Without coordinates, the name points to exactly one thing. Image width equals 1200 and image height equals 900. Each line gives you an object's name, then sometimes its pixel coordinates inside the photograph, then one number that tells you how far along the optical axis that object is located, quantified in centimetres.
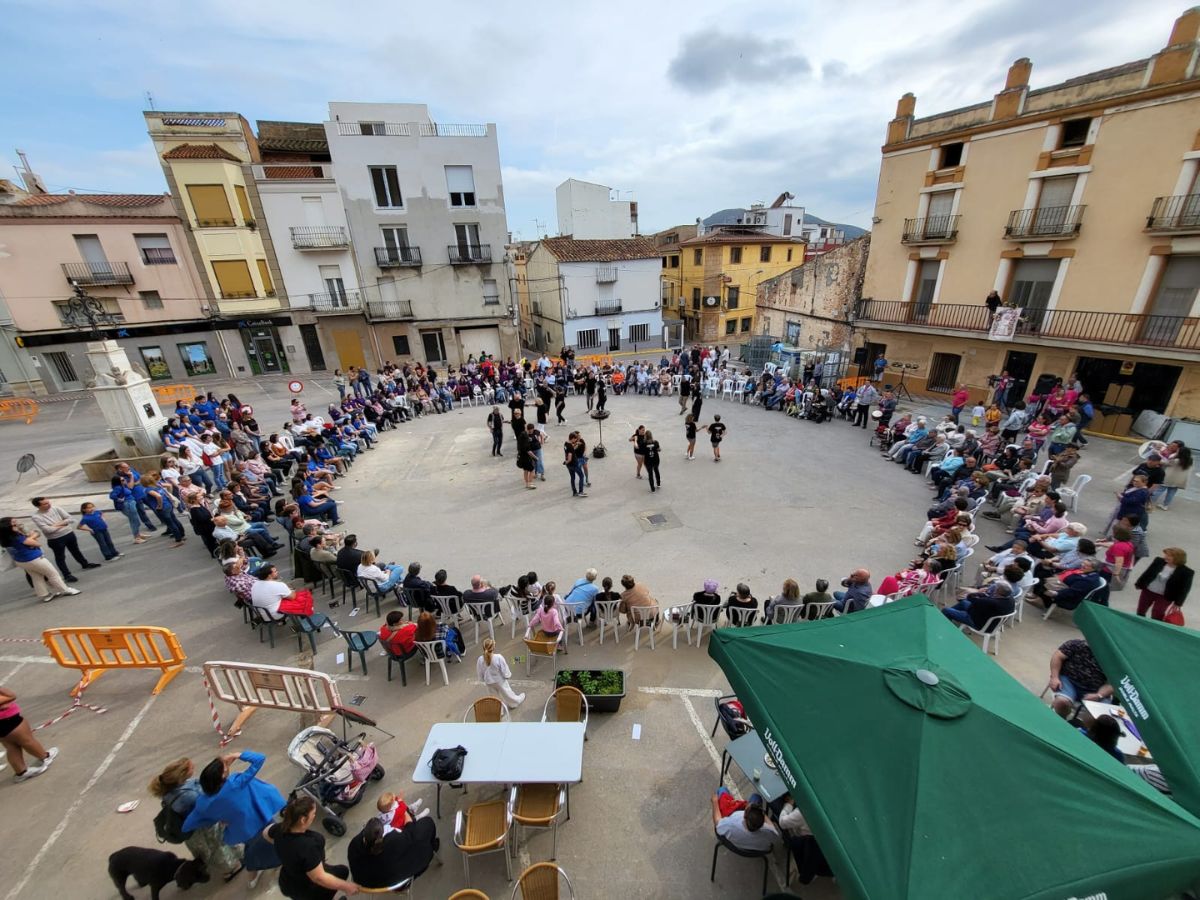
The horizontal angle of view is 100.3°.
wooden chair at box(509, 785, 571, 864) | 442
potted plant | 581
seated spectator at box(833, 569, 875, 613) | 669
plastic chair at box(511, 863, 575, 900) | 370
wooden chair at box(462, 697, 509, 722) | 537
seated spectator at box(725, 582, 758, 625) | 670
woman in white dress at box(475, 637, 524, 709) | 582
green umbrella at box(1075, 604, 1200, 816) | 337
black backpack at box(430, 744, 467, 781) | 439
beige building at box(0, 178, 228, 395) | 2341
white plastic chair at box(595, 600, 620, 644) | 700
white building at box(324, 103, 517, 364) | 2595
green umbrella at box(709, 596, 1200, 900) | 265
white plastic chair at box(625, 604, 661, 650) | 680
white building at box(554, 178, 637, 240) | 3688
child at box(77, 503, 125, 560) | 899
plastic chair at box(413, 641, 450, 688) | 632
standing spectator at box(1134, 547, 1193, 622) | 603
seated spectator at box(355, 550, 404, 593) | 762
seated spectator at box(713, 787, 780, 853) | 397
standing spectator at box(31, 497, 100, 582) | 830
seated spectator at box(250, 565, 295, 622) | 692
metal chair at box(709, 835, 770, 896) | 412
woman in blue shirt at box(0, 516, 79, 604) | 771
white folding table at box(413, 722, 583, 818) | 441
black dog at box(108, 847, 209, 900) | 397
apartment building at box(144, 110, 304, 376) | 2441
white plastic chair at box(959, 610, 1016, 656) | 656
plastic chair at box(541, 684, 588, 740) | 555
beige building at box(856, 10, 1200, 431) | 1418
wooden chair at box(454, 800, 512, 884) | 423
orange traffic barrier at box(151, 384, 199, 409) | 2350
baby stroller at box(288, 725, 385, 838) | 474
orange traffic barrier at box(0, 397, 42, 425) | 2129
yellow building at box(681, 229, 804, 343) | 3744
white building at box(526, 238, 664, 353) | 3153
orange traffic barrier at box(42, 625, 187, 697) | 634
